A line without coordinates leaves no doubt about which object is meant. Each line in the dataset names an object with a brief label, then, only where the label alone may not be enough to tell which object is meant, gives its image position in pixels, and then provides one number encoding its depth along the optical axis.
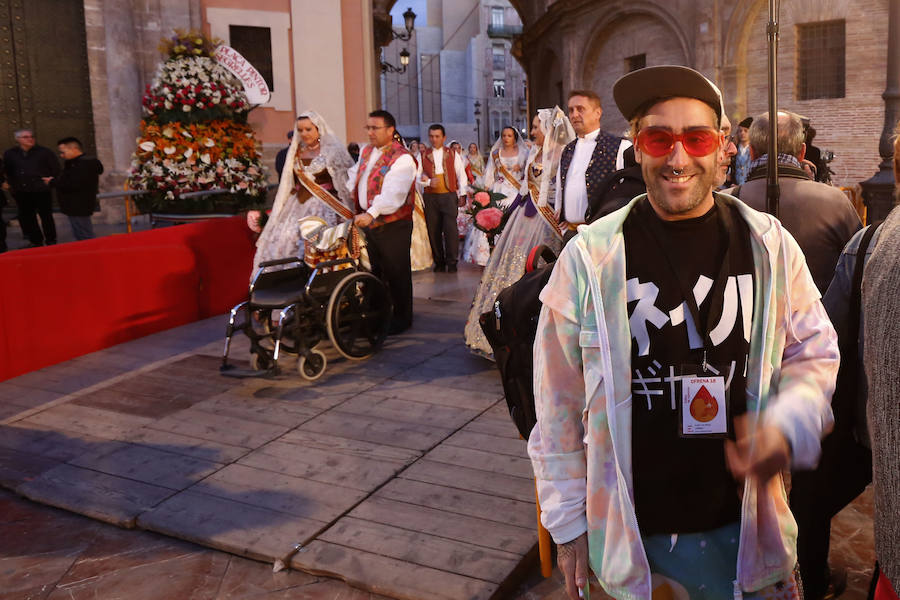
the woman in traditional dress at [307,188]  7.23
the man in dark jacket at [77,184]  10.41
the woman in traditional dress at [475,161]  15.78
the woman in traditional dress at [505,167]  11.45
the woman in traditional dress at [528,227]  6.00
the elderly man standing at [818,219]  3.70
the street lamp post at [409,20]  22.67
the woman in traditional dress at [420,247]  10.95
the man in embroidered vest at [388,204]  7.07
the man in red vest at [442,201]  11.05
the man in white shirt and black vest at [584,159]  5.52
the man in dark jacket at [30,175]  10.83
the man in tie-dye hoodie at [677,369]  1.72
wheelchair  5.93
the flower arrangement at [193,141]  10.38
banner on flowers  11.41
